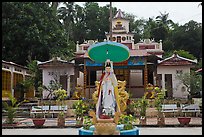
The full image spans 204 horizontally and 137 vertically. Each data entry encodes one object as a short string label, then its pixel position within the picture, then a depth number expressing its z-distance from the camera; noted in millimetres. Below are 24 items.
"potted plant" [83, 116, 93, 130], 8022
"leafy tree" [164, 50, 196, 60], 25366
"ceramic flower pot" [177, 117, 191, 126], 11805
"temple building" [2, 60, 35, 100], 19719
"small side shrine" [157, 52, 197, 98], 18672
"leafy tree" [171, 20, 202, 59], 33000
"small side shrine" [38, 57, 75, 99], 19438
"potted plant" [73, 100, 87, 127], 12103
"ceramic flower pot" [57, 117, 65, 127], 11992
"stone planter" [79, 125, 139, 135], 7461
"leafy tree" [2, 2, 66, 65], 23672
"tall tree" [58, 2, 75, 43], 37531
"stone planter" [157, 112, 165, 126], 11914
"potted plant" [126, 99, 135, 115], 15047
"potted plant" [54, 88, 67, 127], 11992
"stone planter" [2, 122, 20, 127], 12396
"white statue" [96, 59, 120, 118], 8750
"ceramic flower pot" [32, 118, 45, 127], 12000
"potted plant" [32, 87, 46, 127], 12000
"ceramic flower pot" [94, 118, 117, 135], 7109
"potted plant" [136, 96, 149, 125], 12055
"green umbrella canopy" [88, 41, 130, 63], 8141
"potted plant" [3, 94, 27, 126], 12484
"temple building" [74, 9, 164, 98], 17906
